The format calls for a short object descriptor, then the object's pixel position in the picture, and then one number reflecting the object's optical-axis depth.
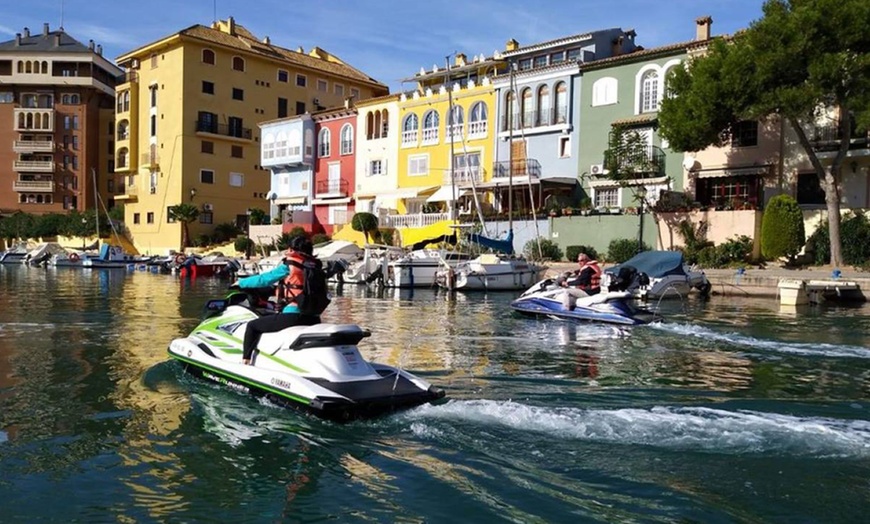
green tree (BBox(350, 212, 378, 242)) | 52.72
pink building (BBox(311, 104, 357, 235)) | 61.66
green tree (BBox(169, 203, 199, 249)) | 67.25
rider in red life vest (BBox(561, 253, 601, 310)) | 20.48
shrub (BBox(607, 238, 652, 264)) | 39.44
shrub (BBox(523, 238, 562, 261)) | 42.59
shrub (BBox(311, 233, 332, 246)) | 54.11
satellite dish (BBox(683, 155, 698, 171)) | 41.91
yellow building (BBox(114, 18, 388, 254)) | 70.62
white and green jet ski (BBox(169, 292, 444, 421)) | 8.82
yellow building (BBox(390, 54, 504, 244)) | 51.62
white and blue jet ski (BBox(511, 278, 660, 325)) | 19.03
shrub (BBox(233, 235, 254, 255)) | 60.16
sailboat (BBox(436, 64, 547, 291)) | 35.50
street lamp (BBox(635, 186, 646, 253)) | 39.72
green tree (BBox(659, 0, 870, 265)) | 31.45
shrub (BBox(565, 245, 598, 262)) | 40.50
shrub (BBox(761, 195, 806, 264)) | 35.00
